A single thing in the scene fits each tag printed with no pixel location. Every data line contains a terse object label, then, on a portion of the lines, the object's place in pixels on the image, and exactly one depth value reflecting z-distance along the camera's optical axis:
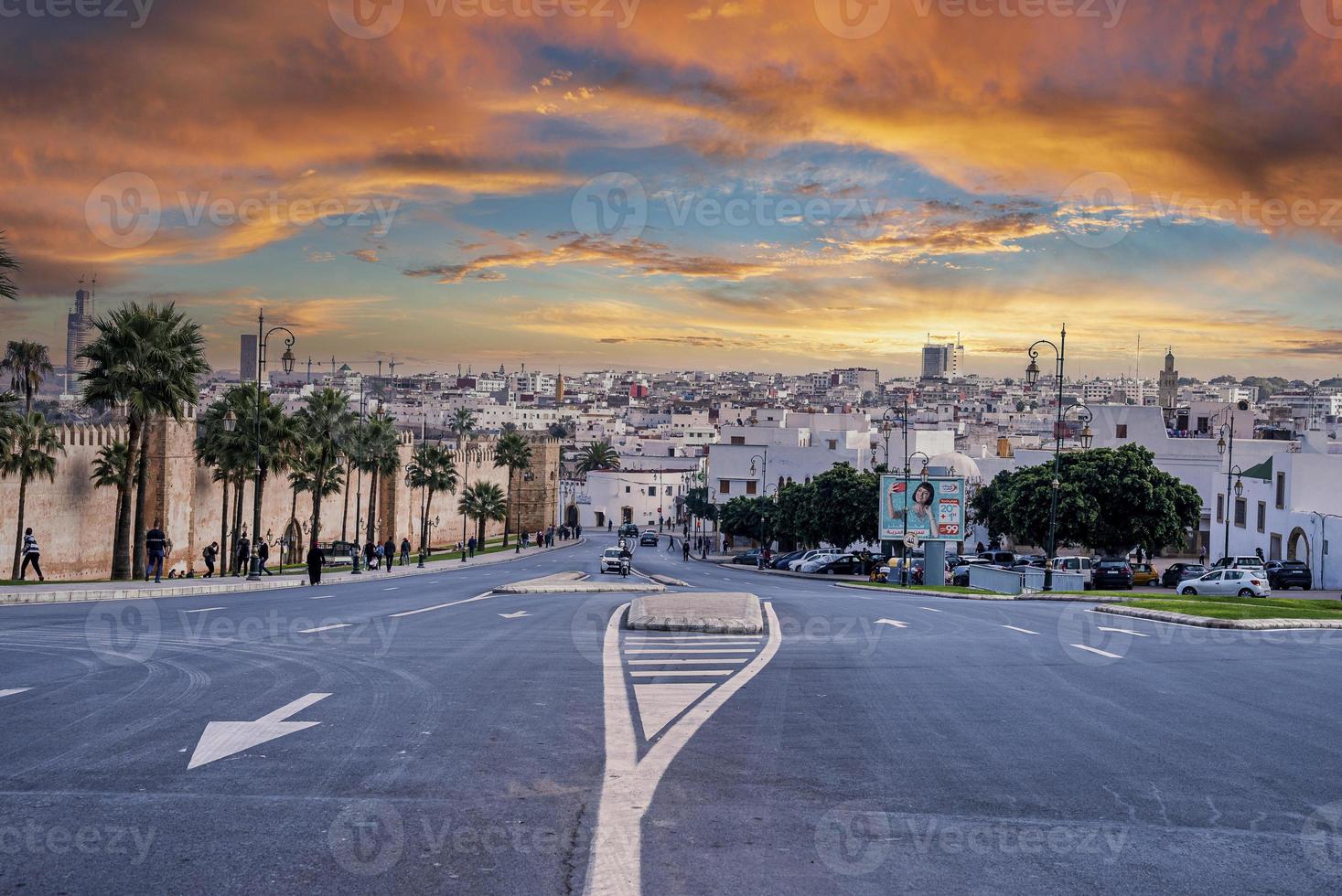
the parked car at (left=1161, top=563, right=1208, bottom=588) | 56.28
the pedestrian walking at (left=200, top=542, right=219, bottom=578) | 51.66
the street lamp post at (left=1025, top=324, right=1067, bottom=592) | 46.77
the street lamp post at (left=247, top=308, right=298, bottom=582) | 42.91
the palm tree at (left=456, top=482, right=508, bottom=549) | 110.94
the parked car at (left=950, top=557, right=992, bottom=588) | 59.19
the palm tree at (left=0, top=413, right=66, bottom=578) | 55.22
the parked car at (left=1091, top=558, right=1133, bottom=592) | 53.75
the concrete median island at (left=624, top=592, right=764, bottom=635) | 17.19
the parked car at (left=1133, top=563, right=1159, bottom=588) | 58.91
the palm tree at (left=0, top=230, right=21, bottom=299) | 29.58
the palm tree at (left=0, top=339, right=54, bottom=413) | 79.50
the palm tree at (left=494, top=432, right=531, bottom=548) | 129.50
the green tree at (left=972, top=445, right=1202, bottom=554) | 62.22
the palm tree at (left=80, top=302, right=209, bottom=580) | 42.75
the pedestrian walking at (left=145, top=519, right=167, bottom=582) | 35.44
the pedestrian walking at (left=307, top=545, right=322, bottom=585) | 38.03
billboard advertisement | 55.53
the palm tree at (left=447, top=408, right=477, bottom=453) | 137.49
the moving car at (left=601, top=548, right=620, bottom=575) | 64.62
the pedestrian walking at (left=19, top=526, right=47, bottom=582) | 35.19
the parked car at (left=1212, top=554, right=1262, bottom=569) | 55.02
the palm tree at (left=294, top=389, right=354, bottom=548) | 68.44
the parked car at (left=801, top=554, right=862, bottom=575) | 71.38
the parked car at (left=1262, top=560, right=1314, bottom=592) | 53.03
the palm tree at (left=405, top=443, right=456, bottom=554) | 97.12
